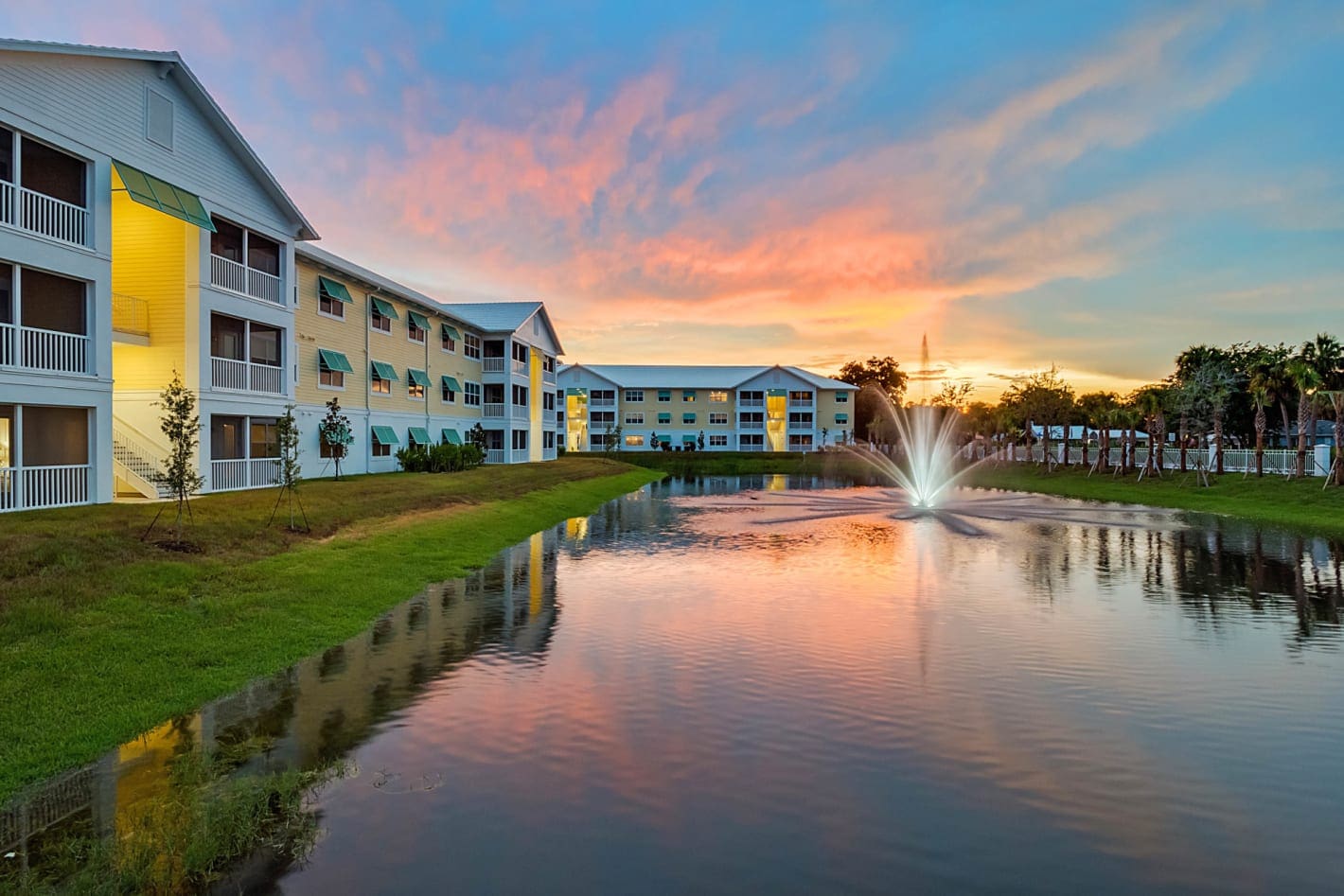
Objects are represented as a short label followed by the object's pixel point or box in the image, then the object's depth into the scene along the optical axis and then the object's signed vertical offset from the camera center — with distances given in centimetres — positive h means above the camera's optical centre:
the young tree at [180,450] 1752 +20
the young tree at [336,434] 3244 +98
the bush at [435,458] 3984 +3
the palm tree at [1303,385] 3997 +337
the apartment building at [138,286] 1933 +501
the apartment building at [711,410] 10075 +573
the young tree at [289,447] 2085 +32
